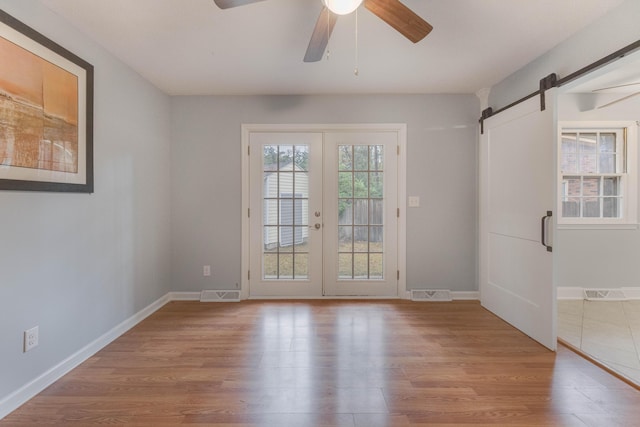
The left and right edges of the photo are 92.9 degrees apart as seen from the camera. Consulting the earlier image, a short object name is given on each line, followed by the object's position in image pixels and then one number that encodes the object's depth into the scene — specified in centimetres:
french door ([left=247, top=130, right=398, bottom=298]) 365
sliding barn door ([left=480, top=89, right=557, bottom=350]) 243
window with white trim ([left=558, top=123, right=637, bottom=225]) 366
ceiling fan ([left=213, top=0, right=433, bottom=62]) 154
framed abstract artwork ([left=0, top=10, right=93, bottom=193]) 169
